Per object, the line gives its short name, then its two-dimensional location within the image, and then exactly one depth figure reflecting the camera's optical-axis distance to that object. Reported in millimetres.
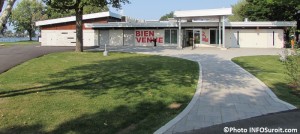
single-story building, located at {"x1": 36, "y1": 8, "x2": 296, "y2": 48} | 37000
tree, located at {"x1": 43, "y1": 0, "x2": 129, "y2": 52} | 25459
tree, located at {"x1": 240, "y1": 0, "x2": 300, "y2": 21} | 45156
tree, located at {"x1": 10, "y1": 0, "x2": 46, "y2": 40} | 69025
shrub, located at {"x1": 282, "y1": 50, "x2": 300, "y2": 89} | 11359
